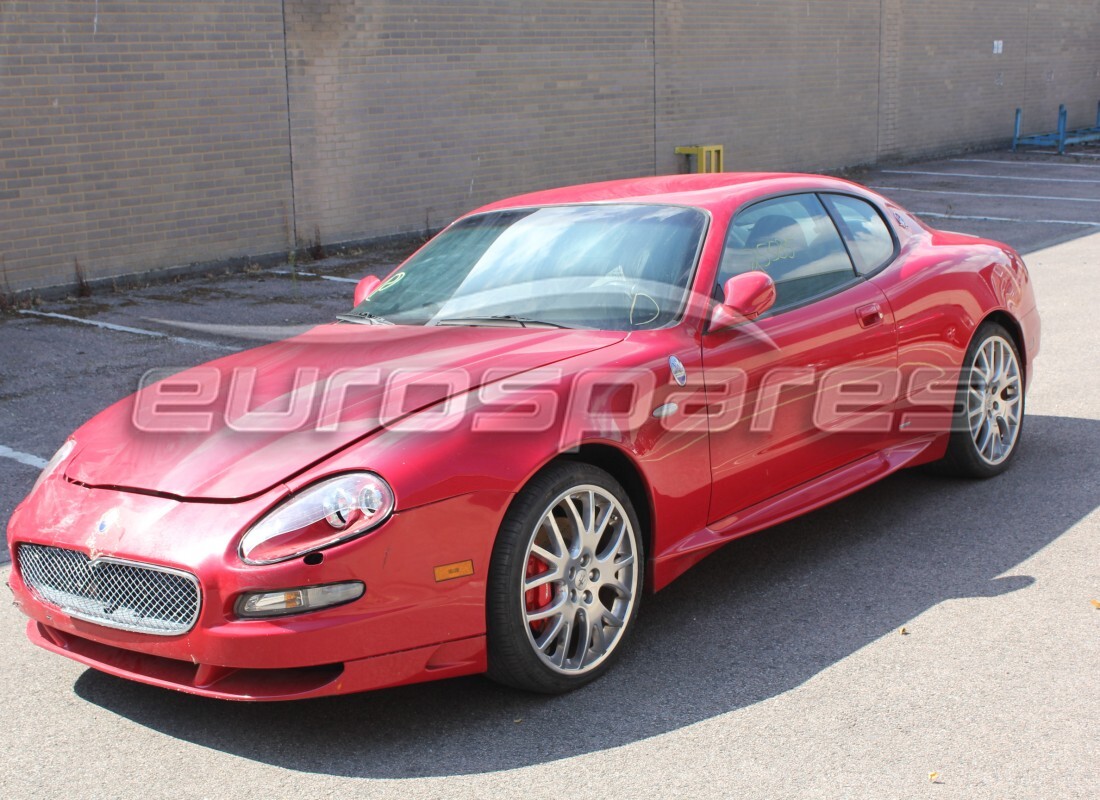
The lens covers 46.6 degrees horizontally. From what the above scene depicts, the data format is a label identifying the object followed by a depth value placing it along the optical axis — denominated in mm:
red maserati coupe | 3555
